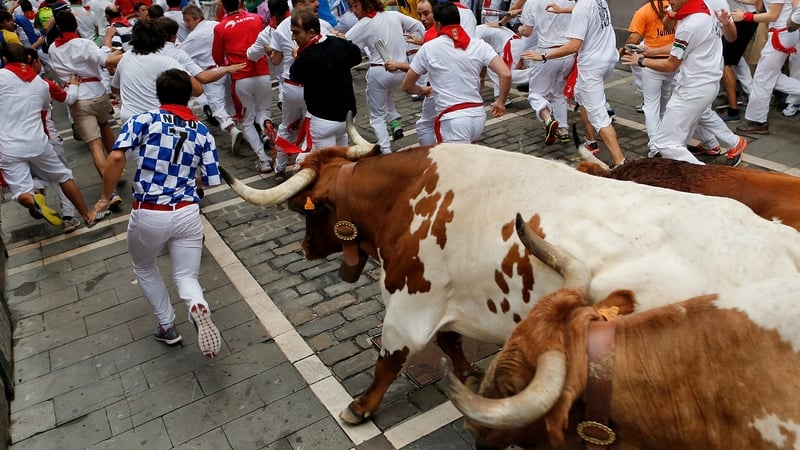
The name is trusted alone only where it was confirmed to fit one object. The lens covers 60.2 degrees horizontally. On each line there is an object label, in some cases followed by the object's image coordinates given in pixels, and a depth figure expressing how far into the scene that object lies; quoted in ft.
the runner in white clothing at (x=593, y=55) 27.86
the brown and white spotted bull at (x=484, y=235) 10.56
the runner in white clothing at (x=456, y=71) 23.85
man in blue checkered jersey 17.40
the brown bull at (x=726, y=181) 13.99
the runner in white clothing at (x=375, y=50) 30.94
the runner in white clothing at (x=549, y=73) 31.58
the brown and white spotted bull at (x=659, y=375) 7.66
